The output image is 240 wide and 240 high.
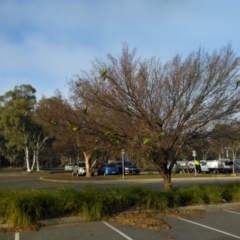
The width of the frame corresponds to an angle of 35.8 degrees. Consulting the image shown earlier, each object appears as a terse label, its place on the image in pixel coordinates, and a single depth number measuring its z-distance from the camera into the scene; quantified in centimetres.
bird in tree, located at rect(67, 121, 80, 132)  1186
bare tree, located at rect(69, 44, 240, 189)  1209
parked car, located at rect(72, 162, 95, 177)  3766
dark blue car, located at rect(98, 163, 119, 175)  3919
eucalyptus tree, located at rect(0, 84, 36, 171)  4662
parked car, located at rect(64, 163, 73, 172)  5934
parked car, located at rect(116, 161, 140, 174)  4000
